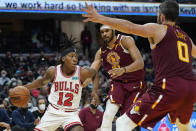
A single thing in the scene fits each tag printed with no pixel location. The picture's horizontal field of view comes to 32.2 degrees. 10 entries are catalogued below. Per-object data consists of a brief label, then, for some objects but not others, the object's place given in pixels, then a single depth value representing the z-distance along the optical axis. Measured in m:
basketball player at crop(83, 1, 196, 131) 3.74
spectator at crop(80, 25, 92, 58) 16.69
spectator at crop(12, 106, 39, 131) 7.54
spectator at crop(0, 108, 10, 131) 7.88
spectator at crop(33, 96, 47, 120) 7.90
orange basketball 5.18
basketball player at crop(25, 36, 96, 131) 5.16
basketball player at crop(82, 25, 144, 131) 5.38
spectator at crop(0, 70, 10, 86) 11.82
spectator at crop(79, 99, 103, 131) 8.15
